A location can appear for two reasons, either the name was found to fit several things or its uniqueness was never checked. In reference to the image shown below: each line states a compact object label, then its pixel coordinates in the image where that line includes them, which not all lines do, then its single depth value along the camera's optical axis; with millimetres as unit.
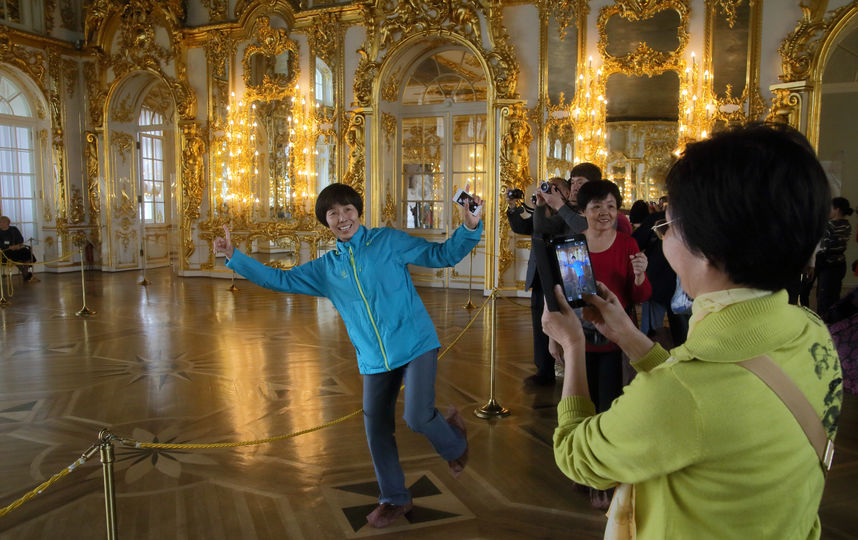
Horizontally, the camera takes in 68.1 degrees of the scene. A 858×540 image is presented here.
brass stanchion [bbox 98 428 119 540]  2164
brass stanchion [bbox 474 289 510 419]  4422
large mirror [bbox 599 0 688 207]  9273
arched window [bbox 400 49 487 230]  10703
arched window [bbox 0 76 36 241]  12828
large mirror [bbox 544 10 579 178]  9734
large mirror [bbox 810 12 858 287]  11469
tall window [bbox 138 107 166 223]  14156
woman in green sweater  979
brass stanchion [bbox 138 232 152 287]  11547
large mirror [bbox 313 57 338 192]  11328
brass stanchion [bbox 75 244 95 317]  8365
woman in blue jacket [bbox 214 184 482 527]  2809
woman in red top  3158
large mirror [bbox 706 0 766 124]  8875
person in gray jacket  3777
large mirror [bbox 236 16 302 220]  11594
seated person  11352
